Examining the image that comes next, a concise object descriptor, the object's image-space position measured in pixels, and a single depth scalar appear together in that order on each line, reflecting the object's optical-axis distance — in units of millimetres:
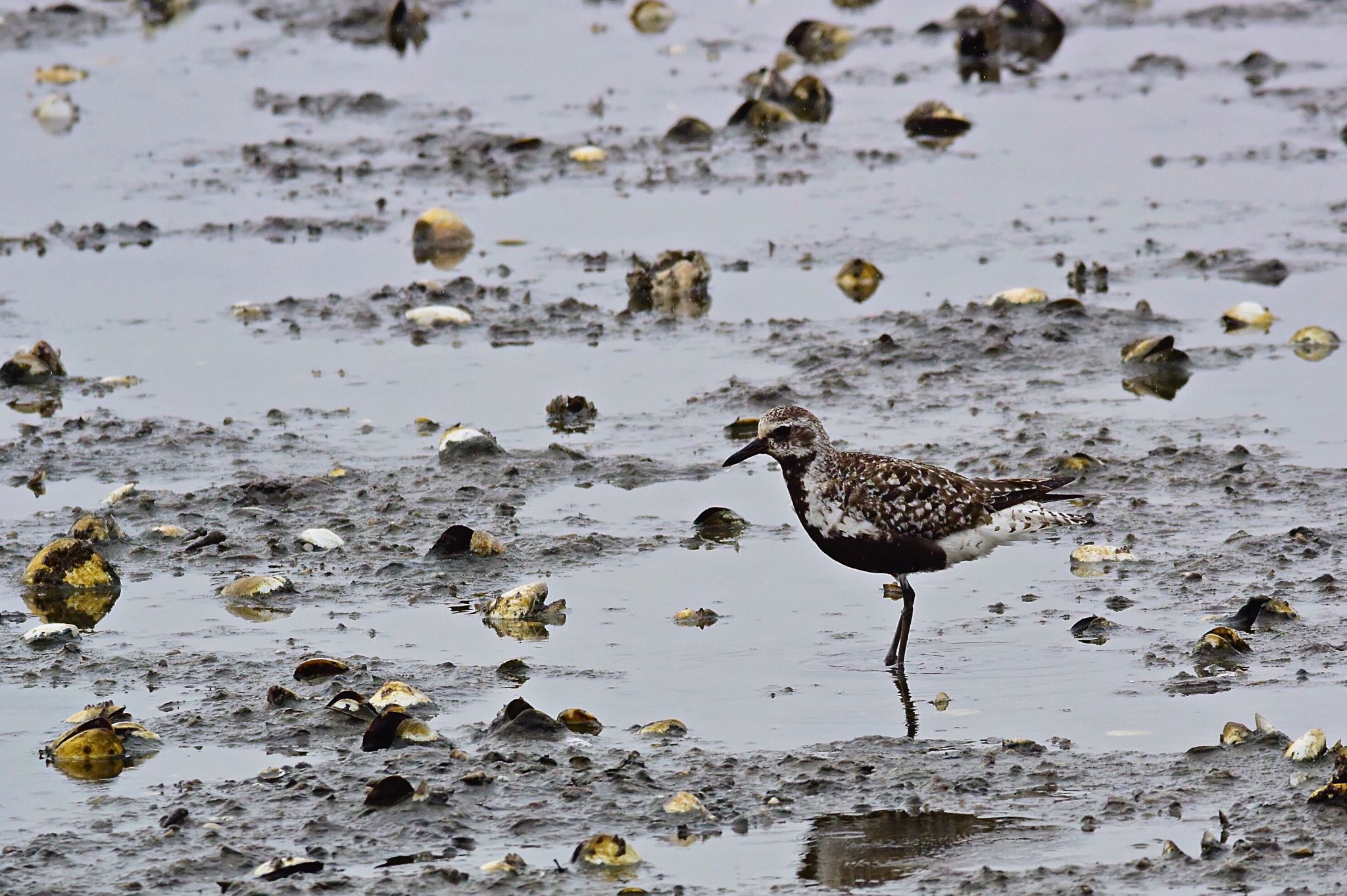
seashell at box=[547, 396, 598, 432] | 23672
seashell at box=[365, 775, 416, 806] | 13617
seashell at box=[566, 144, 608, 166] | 35594
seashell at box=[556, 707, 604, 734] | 15211
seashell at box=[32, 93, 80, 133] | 40500
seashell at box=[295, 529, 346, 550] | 19906
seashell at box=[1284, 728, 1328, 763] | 13742
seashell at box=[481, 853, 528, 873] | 12602
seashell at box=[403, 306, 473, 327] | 27219
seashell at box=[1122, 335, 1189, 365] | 24219
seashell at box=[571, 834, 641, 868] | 12687
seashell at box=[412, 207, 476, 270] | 30703
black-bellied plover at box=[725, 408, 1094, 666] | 18062
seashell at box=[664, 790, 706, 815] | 13508
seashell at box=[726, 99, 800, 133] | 37062
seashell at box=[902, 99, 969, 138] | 37062
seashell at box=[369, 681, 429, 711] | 15734
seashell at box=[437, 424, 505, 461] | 22187
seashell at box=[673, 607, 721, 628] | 17875
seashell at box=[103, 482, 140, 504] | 21172
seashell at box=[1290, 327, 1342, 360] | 24891
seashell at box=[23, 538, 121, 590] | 18703
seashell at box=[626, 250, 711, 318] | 27828
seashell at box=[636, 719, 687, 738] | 15133
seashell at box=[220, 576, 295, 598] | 18547
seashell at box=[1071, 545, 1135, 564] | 18875
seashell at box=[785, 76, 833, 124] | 38844
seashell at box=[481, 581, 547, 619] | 18062
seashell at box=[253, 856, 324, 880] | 12523
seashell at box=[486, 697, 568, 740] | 14930
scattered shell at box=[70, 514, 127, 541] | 19891
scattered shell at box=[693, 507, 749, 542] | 20281
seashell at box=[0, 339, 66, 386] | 25078
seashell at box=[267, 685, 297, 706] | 15703
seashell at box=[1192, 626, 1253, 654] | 16172
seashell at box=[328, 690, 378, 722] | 15461
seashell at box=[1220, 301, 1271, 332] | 25828
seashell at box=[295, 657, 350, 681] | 16406
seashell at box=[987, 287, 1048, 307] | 26562
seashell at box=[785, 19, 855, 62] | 44906
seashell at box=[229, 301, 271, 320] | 27812
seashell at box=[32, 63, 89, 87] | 44375
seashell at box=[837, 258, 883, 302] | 28297
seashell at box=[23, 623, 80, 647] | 17422
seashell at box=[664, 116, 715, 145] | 36594
